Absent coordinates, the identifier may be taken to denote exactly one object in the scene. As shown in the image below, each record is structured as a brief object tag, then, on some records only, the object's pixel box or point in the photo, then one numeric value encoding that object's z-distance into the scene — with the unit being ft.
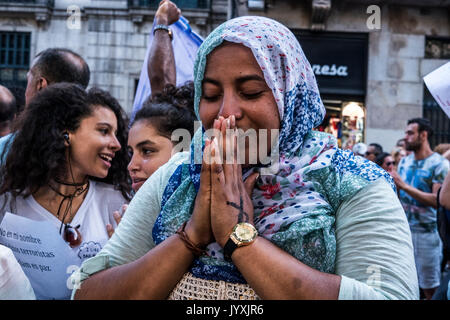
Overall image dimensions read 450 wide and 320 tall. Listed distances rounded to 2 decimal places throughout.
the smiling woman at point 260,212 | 4.04
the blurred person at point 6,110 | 13.42
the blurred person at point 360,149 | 24.38
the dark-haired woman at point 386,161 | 20.39
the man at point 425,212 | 17.83
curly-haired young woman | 7.67
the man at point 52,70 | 11.08
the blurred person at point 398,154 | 25.09
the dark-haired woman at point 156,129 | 8.91
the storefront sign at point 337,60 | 32.81
